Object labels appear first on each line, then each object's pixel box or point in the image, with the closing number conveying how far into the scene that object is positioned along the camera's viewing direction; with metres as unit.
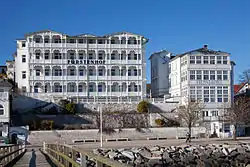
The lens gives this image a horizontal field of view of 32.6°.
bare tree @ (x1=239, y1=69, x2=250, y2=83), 83.50
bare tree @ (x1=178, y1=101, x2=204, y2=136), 61.78
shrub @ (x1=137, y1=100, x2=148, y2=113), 68.76
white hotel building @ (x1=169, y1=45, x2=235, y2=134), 70.94
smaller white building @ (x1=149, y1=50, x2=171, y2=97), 82.38
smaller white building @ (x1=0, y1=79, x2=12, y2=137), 59.72
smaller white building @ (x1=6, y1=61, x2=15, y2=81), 86.99
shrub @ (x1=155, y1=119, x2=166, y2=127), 65.56
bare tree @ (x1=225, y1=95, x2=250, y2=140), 58.87
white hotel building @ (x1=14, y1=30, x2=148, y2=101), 73.50
